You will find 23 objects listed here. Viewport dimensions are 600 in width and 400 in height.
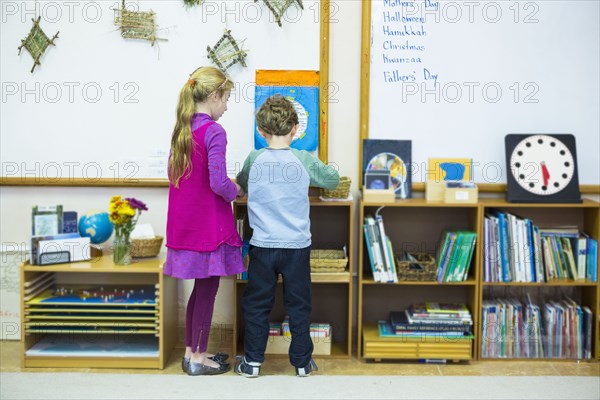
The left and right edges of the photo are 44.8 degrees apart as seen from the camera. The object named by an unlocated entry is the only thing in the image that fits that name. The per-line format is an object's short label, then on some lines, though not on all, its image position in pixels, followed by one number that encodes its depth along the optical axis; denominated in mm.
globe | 3303
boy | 2975
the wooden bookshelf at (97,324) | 3111
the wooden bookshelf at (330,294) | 3346
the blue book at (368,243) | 3240
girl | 2906
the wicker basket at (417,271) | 3244
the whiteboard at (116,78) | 3340
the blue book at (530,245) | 3271
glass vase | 3139
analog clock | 3295
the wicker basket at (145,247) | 3244
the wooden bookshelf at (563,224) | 3279
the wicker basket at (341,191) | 3205
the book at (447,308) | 3293
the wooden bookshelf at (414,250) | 3314
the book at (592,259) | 3277
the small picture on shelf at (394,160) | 3381
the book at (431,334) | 3266
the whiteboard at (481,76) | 3363
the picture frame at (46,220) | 3201
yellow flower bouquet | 3138
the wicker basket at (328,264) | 3230
